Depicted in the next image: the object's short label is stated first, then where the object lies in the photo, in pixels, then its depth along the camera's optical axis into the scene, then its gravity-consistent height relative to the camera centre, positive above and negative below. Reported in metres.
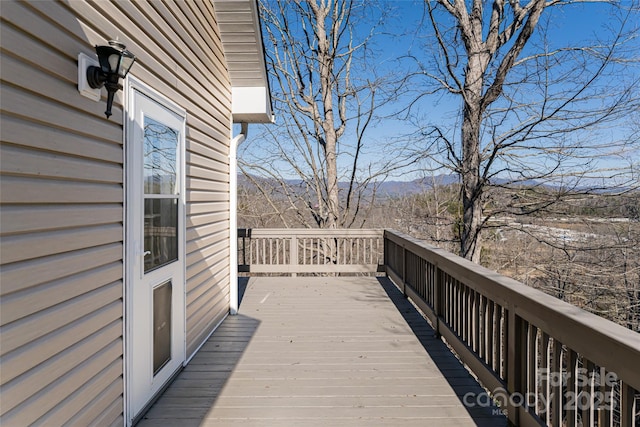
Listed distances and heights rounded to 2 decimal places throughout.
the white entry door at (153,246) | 2.32 -0.25
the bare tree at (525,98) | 5.79 +1.69
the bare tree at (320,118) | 9.89 +2.38
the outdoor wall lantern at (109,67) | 1.86 +0.67
